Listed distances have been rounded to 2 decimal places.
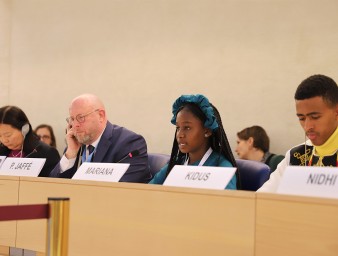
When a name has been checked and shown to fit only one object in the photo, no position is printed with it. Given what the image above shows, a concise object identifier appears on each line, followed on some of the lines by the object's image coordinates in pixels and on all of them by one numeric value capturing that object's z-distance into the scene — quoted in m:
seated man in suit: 3.17
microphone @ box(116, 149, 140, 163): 3.10
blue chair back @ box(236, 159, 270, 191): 2.54
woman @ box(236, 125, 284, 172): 4.96
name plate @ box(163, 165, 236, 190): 1.80
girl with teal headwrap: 2.76
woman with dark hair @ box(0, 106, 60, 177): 3.81
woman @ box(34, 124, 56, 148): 6.36
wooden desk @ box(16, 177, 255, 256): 1.66
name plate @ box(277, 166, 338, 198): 1.52
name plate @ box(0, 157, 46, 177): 2.65
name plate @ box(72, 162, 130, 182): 2.25
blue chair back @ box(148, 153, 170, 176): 3.21
